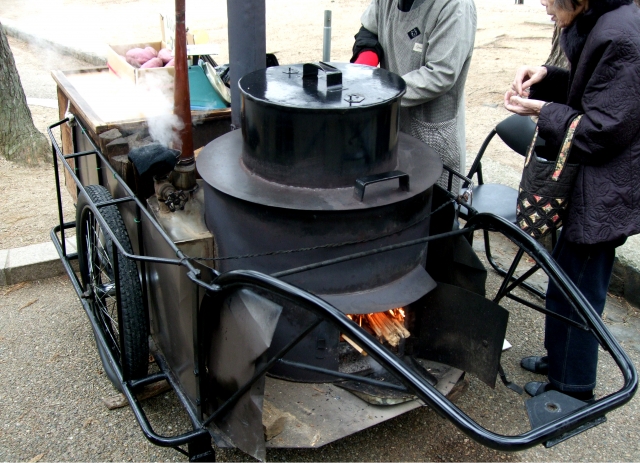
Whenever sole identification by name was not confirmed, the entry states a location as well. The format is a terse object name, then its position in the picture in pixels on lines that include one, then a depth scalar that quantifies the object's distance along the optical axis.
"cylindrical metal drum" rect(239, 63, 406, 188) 2.35
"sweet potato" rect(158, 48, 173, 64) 3.72
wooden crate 3.25
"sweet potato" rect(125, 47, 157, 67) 3.82
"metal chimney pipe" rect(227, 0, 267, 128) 3.04
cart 1.83
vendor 3.27
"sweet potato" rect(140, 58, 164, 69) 3.64
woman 2.42
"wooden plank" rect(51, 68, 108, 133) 3.27
